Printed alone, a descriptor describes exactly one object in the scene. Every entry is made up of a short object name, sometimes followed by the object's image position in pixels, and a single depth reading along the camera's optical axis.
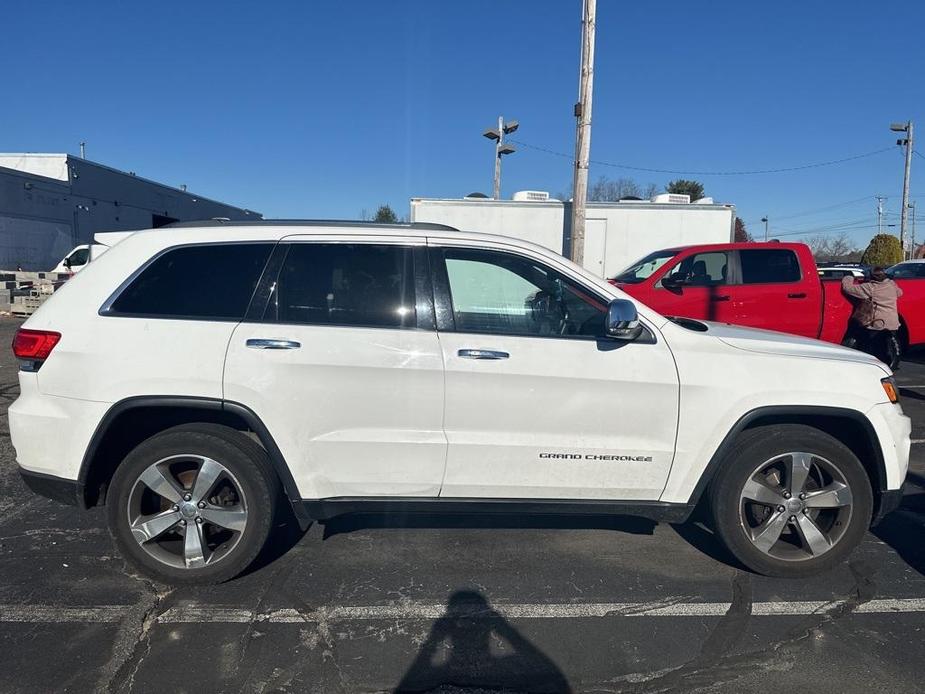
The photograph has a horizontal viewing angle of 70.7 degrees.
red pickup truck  8.48
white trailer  11.95
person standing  8.31
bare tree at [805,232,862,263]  82.62
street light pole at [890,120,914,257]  30.78
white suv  3.35
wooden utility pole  10.86
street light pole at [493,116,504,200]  21.78
